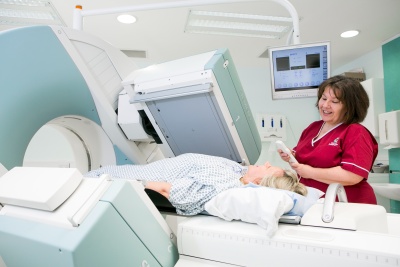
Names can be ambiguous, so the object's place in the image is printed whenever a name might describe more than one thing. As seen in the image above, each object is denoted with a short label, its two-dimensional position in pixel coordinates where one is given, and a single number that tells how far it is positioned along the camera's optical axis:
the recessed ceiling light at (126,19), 2.91
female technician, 1.30
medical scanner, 0.73
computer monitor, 1.63
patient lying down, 1.04
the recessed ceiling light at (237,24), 3.04
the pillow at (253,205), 0.79
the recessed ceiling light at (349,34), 3.38
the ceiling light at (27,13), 2.75
